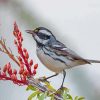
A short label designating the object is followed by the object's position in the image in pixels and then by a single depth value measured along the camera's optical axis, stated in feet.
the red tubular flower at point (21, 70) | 13.92
